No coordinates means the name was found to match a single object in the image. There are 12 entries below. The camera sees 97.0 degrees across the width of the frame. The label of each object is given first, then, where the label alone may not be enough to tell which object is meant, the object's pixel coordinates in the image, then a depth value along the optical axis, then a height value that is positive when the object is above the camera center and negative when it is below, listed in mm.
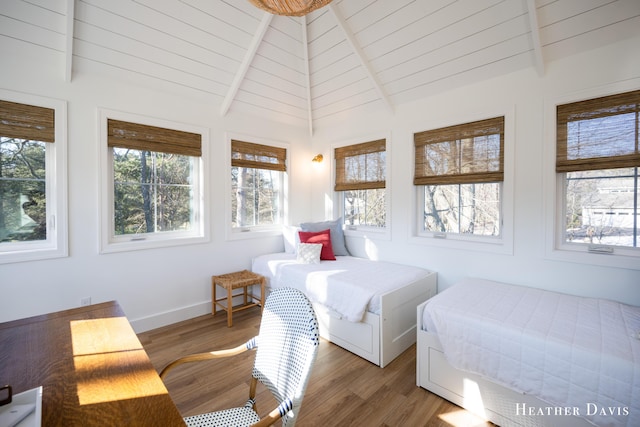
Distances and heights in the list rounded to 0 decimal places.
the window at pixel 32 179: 2189 +265
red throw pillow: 3314 -351
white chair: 1005 -606
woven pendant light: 1296 +958
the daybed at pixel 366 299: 2258 -775
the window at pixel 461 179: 2611 +297
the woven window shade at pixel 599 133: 1993 +561
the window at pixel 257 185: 3510 +330
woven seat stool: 2939 -786
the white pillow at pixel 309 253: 3180 -486
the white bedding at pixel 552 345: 1310 -732
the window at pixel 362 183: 3449 +340
